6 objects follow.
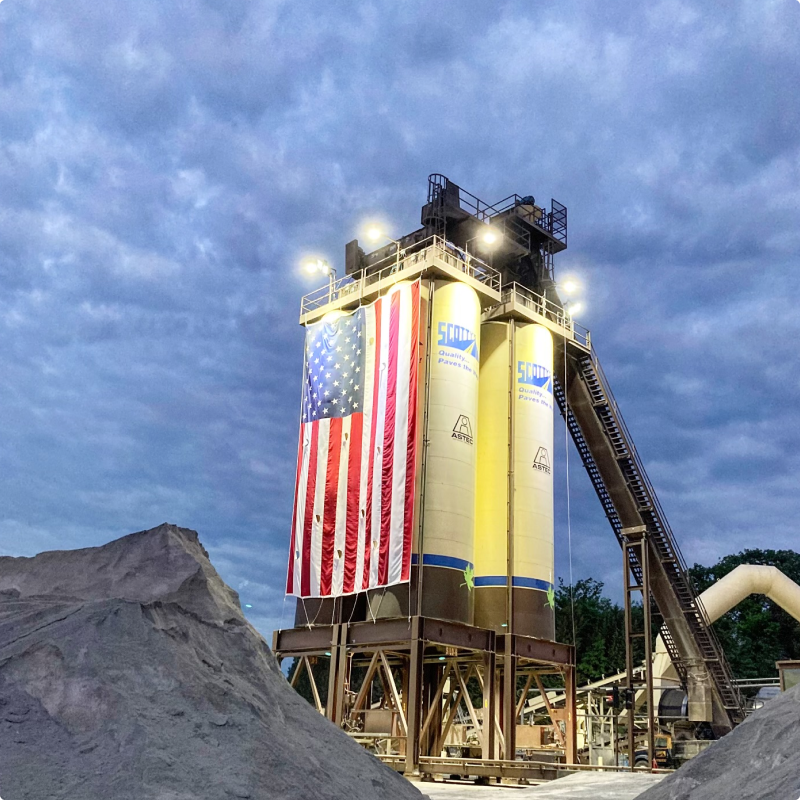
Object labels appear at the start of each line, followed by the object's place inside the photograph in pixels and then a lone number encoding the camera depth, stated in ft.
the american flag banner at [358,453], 108.06
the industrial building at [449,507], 106.93
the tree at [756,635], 239.91
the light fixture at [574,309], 142.74
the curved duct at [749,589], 151.12
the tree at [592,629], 251.60
